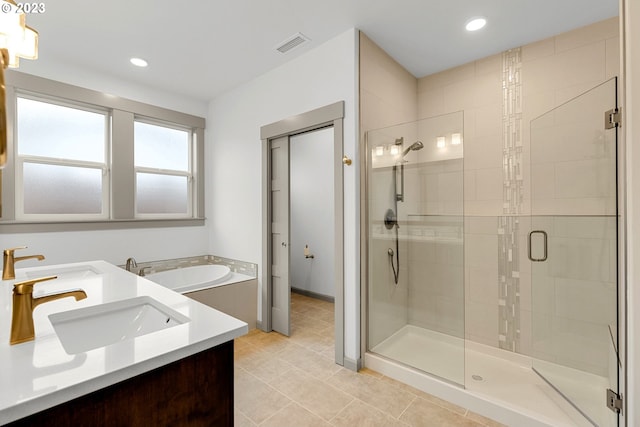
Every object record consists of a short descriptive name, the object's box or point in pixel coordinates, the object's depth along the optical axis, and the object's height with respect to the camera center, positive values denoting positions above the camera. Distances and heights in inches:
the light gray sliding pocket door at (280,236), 117.7 -10.0
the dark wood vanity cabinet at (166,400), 28.7 -20.7
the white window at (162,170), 135.5 +20.7
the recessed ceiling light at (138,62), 110.6 +57.9
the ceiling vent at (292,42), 96.2 +57.7
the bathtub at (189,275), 132.9 -29.5
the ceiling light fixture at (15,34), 47.7 +31.1
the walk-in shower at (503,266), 69.9 -17.2
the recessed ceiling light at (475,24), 87.4 +57.0
